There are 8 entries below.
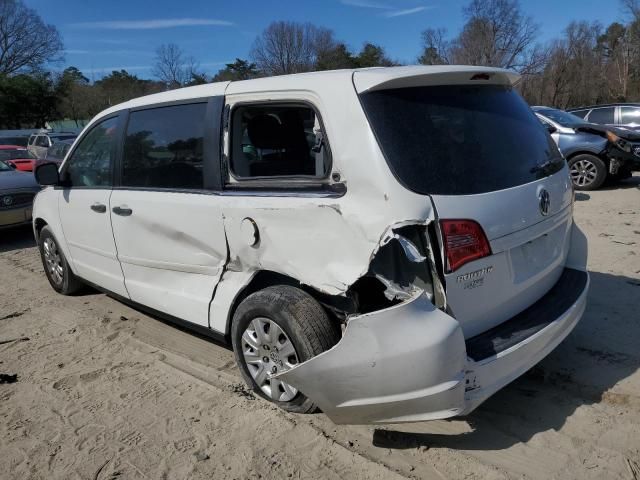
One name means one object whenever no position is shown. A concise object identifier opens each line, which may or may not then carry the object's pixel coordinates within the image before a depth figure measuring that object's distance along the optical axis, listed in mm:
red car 14781
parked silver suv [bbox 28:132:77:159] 20891
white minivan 2414
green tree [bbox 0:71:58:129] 48531
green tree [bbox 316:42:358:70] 44594
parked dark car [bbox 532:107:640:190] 10070
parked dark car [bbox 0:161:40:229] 8492
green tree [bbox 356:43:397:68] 49656
